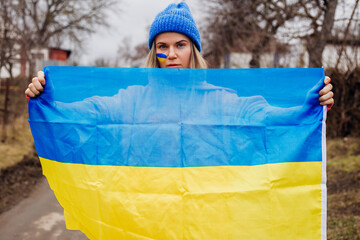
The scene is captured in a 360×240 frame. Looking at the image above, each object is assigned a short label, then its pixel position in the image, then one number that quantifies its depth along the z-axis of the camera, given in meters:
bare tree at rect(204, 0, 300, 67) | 10.33
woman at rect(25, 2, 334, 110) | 2.08
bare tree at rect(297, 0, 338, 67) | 7.42
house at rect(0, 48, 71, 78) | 9.49
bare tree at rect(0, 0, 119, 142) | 7.55
